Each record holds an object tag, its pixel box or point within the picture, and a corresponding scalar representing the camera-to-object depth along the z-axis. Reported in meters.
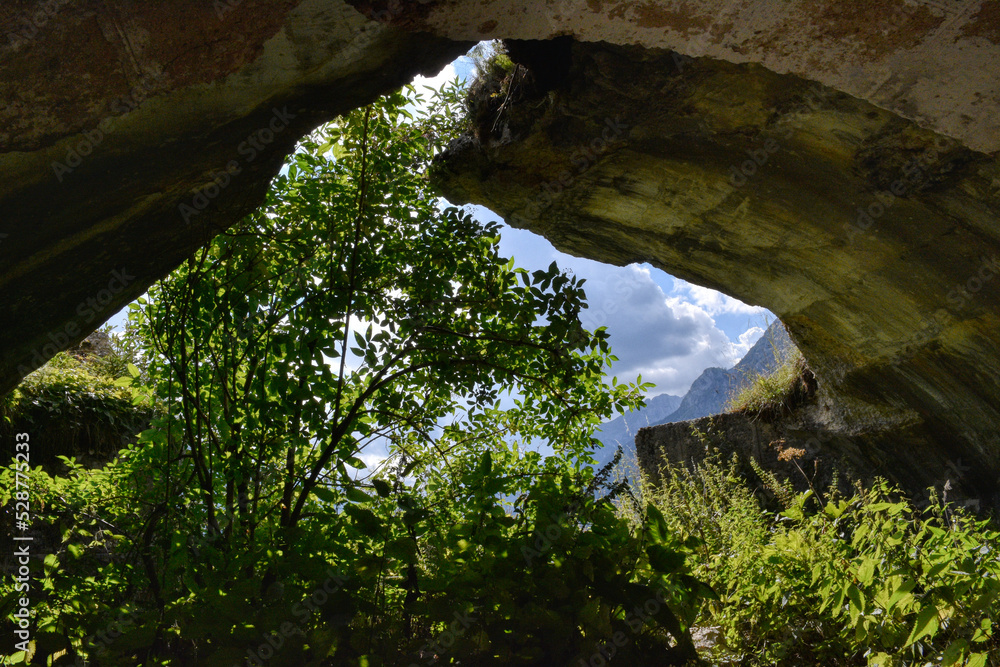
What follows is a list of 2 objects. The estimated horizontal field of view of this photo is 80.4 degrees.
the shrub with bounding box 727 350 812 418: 7.34
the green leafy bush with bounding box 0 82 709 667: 1.88
